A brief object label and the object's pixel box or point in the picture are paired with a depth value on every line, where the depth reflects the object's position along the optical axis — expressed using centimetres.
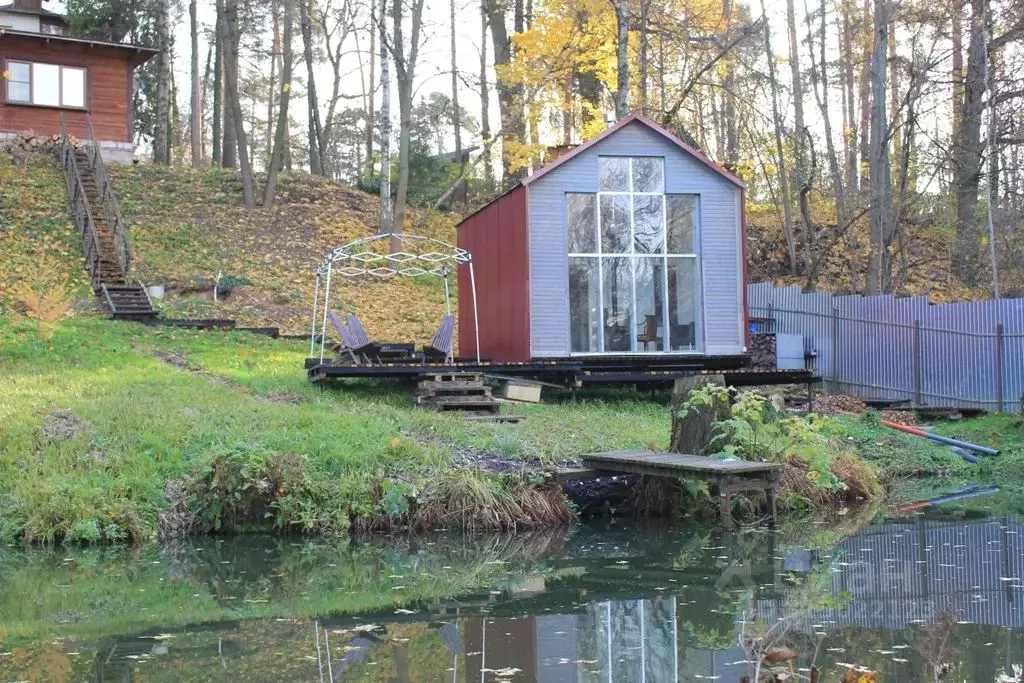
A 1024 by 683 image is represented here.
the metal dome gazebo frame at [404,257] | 2480
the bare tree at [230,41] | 2609
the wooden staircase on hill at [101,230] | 2041
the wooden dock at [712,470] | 960
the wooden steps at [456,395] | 1382
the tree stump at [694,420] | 1085
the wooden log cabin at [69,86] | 2777
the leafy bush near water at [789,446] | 1063
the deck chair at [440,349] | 1611
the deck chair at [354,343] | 1542
